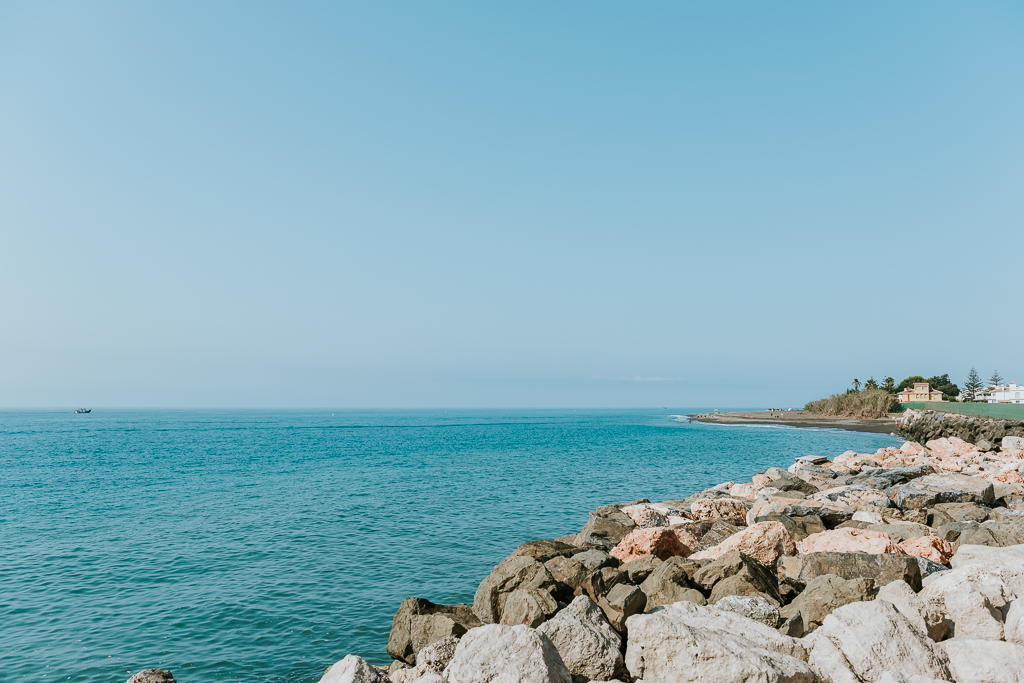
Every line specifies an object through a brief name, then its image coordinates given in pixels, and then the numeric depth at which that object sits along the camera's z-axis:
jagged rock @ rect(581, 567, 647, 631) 9.84
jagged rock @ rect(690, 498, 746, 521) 19.02
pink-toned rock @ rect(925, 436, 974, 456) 36.32
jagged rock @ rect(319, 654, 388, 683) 7.91
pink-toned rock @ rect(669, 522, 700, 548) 15.35
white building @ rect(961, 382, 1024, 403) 135.86
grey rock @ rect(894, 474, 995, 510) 19.33
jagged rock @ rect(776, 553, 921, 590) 10.41
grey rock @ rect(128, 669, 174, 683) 8.10
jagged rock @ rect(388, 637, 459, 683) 9.20
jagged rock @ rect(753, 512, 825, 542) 15.85
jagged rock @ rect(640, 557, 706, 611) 10.78
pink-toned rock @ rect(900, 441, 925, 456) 35.84
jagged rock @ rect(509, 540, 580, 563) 13.69
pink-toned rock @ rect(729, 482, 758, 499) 24.98
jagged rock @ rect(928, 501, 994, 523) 17.08
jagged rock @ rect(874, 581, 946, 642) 8.30
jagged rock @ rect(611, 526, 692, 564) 13.89
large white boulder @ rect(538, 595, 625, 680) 8.32
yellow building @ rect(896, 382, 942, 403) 104.81
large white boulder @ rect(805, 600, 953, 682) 7.28
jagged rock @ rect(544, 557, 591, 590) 11.56
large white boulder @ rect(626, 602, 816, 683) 7.17
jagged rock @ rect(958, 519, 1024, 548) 13.45
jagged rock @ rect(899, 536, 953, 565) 12.29
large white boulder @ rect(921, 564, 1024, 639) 8.49
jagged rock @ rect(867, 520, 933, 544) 14.22
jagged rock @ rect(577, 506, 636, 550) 17.01
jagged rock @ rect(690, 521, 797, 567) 12.86
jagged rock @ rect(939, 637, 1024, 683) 7.14
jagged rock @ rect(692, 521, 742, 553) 15.37
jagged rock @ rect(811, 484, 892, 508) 19.64
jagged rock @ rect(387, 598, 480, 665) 10.20
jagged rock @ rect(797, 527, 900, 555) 12.16
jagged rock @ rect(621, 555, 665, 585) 12.38
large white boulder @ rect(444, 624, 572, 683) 7.34
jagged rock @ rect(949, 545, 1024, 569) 9.95
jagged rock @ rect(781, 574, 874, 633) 9.07
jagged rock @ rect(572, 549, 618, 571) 12.27
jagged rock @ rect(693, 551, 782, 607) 10.45
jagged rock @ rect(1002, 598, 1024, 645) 8.12
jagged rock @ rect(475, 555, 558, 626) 10.84
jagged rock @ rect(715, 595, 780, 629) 9.35
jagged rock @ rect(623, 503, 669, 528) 18.97
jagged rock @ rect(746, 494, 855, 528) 17.55
